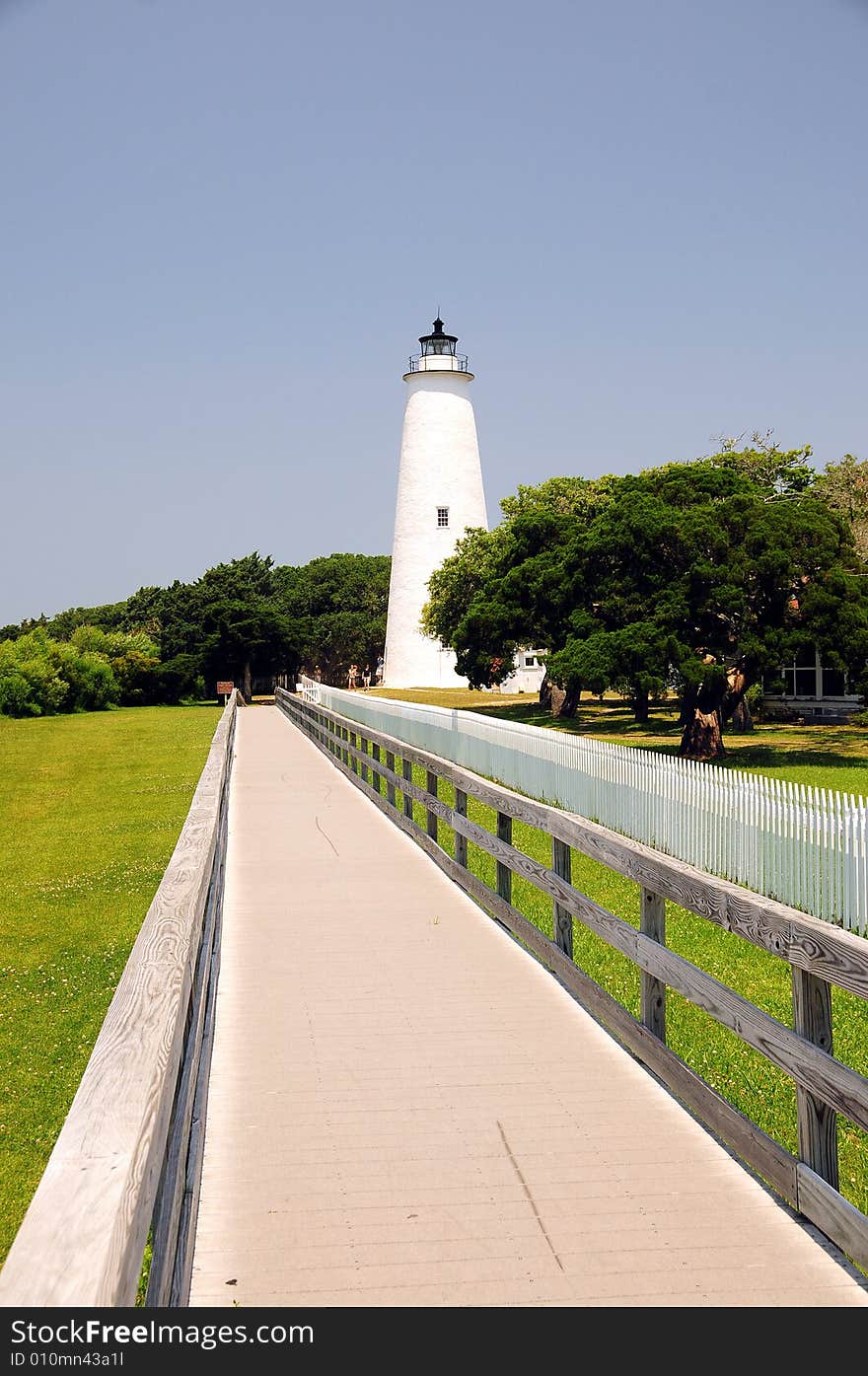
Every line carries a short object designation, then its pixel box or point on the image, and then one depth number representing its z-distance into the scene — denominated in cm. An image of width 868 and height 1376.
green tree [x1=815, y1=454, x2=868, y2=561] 3244
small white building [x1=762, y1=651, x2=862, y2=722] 3411
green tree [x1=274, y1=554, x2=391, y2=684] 7956
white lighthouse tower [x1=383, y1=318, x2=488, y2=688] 5519
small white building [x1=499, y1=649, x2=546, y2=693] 5628
